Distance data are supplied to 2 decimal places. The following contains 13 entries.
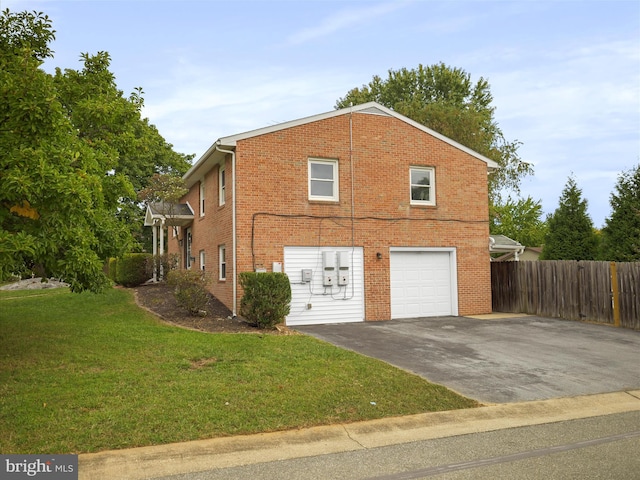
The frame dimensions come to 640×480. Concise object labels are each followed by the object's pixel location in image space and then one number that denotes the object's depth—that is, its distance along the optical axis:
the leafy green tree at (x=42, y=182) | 6.70
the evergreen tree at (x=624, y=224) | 18.25
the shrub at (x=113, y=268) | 22.31
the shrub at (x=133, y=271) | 20.53
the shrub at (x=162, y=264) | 20.31
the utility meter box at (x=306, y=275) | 14.88
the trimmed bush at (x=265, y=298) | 12.70
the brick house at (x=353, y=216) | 14.81
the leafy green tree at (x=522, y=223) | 43.56
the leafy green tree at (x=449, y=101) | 32.44
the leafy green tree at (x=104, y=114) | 9.35
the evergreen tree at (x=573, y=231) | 21.77
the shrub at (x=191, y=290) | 13.55
